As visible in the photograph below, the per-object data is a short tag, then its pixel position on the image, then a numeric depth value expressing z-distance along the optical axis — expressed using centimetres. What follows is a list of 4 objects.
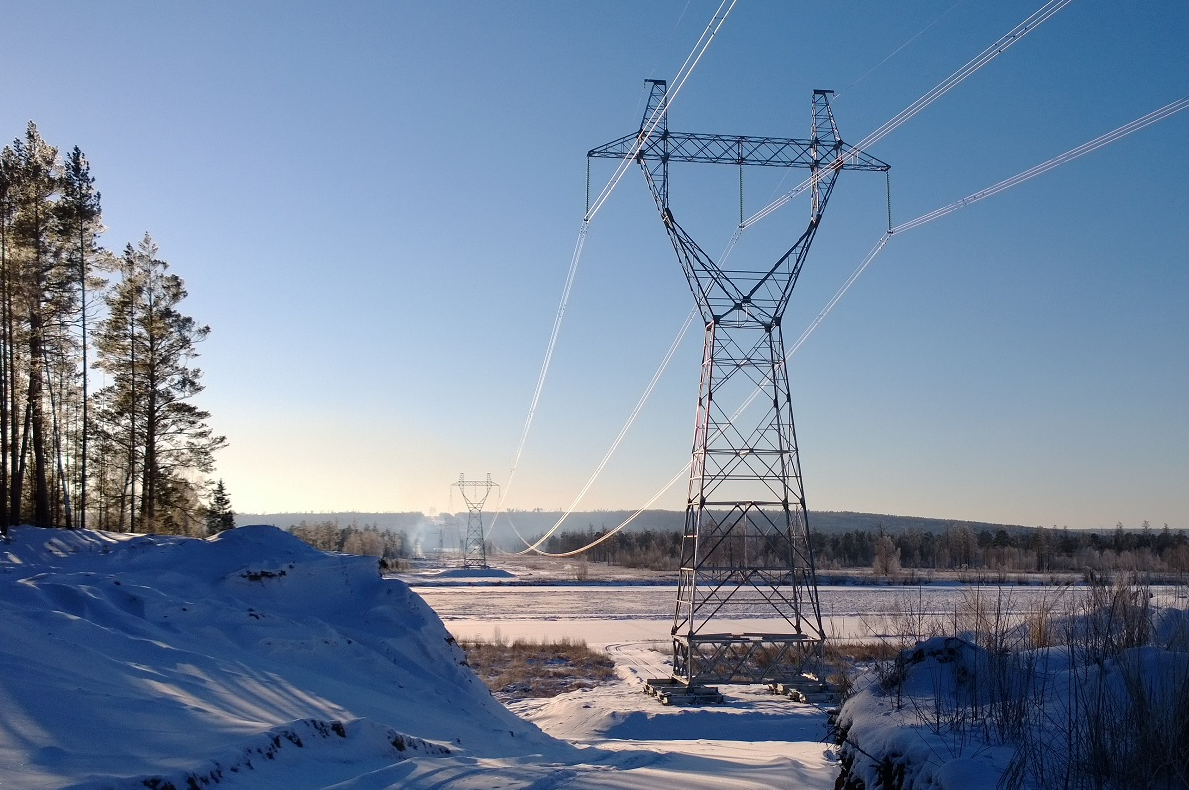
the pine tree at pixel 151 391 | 4128
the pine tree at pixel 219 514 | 4647
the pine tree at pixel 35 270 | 3097
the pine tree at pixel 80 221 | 3294
